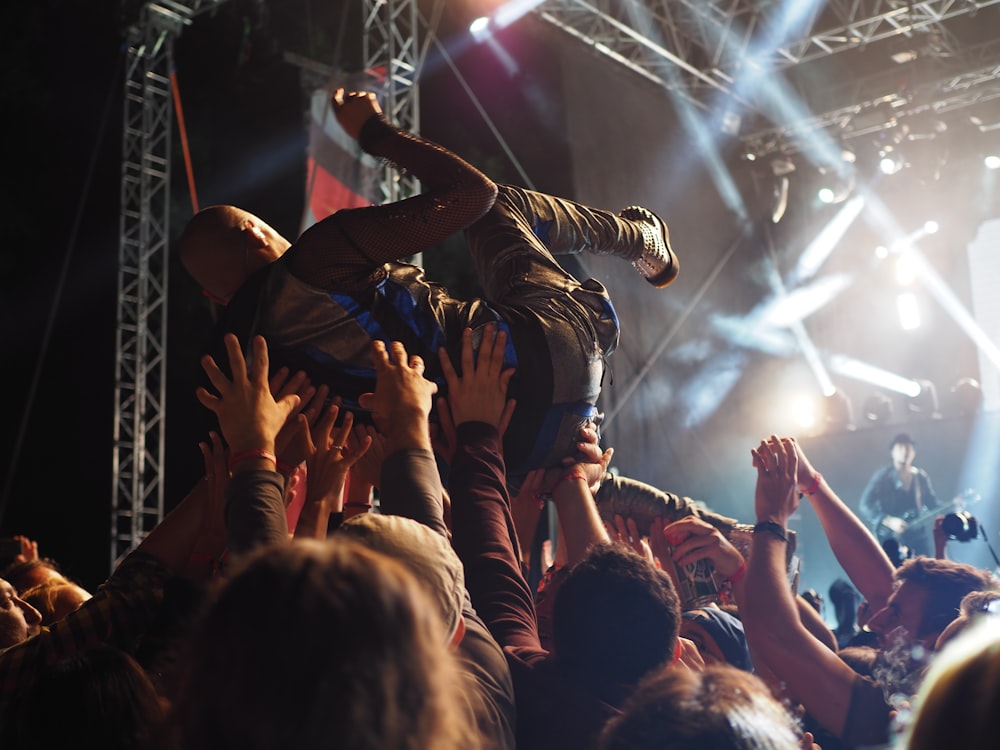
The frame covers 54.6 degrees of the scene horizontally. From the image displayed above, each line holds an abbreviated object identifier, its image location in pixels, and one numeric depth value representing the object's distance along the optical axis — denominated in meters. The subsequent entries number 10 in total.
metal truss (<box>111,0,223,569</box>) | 7.00
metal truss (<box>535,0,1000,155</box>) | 9.05
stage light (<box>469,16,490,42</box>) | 7.55
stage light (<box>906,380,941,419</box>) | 10.77
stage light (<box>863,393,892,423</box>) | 10.97
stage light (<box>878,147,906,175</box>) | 10.88
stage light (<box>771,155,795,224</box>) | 11.02
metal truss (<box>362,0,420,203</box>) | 6.38
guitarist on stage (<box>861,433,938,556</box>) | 8.67
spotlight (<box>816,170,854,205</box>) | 11.56
